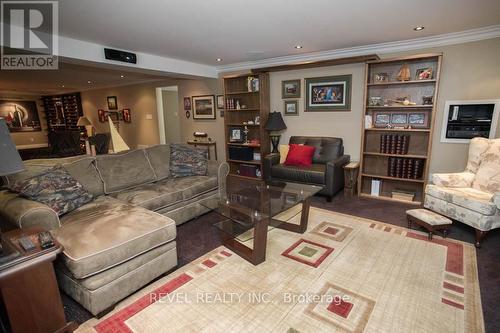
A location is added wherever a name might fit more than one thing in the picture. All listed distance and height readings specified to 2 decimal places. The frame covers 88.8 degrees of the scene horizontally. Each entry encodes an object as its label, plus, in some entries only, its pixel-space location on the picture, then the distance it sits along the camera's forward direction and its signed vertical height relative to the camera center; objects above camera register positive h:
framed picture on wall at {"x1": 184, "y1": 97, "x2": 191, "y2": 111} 6.25 +0.40
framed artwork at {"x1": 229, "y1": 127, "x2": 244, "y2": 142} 5.37 -0.30
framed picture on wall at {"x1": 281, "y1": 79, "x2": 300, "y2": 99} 4.66 +0.56
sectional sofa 1.74 -0.84
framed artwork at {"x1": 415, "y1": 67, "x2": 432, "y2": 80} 3.47 +0.60
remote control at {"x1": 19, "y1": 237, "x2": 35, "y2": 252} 1.42 -0.69
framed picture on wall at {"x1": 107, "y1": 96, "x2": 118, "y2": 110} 7.91 +0.55
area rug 1.66 -1.29
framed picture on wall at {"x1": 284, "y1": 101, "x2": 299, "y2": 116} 4.75 +0.21
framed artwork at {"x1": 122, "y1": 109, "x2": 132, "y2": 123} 7.69 +0.16
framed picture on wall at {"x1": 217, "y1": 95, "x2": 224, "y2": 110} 5.54 +0.39
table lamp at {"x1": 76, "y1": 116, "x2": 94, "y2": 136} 6.97 -0.06
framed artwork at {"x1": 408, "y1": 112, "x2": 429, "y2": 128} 3.70 -0.01
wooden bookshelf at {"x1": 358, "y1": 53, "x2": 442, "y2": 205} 3.53 -0.16
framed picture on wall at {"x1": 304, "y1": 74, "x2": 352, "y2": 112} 4.21 +0.43
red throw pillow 4.20 -0.60
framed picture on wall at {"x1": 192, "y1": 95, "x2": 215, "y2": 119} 5.81 +0.30
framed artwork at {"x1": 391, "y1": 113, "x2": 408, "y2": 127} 3.85 -0.01
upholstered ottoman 2.64 -1.06
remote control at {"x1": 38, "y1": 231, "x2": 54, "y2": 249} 1.44 -0.68
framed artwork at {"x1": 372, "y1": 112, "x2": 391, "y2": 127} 3.97 -0.01
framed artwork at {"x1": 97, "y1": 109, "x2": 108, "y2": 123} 8.31 +0.18
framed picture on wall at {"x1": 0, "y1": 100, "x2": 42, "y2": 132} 8.62 +0.22
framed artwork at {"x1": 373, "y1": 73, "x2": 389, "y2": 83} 3.78 +0.60
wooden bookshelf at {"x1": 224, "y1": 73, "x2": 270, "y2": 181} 4.84 +0.16
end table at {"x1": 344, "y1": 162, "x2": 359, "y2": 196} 3.94 -0.90
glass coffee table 2.28 -0.88
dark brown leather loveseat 3.76 -0.75
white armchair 2.47 -0.80
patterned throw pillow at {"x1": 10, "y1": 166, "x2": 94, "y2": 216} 2.22 -0.62
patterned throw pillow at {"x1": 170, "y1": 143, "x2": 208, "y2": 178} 3.60 -0.59
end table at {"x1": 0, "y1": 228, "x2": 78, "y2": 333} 1.32 -0.90
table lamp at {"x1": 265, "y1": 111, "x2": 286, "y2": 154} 4.67 -0.07
